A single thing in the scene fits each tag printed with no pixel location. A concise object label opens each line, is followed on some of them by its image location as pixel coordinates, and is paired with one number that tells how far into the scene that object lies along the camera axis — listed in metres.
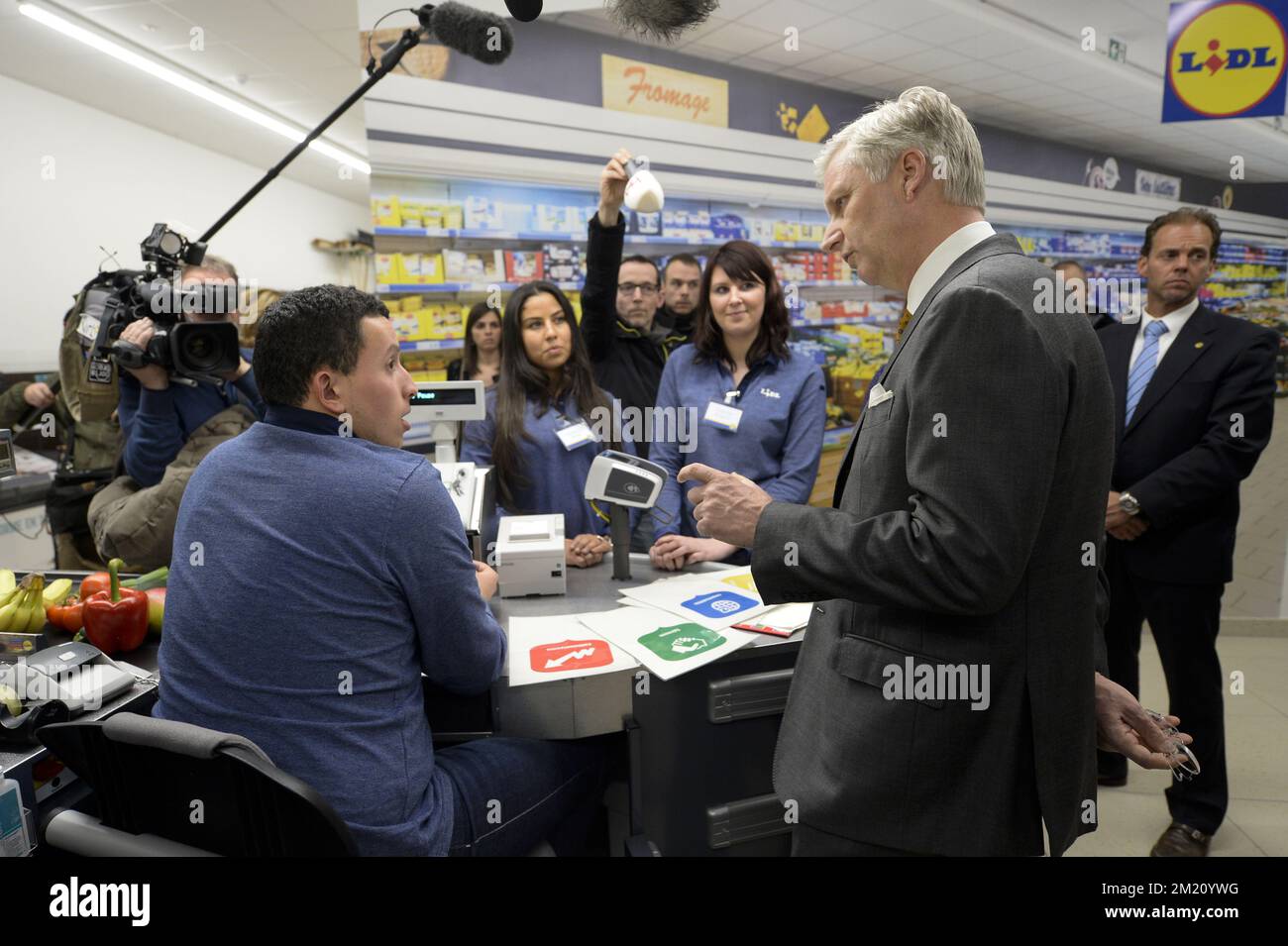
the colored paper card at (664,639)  1.62
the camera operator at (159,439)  2.14
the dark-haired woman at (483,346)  3.42
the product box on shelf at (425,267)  4.23
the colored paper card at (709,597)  1.85
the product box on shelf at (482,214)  4.22
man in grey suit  1.00
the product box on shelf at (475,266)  4.32
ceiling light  4.61
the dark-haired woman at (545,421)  2.43
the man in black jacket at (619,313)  2.84
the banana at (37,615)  1.86
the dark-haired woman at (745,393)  2.46
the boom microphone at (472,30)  2.16
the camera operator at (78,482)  3.19
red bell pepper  1.71
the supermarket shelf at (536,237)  4.09
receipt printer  1.97
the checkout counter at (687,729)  1.62
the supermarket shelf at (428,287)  4.16
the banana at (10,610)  1.81
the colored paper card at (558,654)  1.61
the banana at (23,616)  1.83
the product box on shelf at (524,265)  4.46
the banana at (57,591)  1.91
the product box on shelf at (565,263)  4.58
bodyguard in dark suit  2.46
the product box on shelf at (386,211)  4.00
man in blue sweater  1.26
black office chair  1.05
